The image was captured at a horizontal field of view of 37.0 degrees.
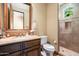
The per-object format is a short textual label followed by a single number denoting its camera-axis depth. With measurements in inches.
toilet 78.2
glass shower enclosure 77.8
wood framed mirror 77.8
